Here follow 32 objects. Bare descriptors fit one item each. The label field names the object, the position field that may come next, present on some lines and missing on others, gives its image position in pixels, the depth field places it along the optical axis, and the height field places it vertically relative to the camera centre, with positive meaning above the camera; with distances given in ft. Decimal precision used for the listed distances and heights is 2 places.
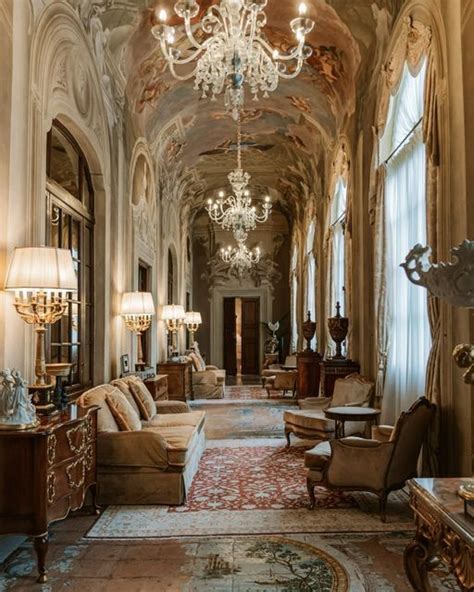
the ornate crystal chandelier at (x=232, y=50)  15.79 +8.56
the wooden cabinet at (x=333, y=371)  27.91 -2.12
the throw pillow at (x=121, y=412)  18.51 -2.79
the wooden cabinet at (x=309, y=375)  37.42 -3.13
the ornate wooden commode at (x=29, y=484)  12.13 -3.40
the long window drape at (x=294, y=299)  59.82 +3.28
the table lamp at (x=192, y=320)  53.57 +0.81
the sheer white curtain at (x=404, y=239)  19.65 +3.41
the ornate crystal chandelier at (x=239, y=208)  40.60 +9.35
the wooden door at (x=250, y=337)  71.36 -1.10
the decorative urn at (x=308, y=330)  40.29 -0.12
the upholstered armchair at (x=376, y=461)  15.76 -3.91
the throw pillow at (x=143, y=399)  22.35 -2.89
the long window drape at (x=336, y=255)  35.22 +4.71
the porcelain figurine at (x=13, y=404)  12.08 -1.64
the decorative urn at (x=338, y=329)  29.07 -0.04
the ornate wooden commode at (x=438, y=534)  7.27 -2.92
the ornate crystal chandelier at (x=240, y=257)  52.42 +7.14
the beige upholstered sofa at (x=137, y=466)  17.43 -4.29
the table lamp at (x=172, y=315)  40.70 +0.97
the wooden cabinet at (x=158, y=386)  29.71 -3.24
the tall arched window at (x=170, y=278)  49.49 +4.46
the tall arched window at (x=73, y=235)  19.74 +3.60
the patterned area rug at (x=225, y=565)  11.68 -5.38
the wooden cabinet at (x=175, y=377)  39.29 -3.45
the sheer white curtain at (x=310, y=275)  47.96 +4.65
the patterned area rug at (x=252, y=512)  15.17 -5.47
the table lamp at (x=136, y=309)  25.86 +0.89
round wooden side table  20.68 -3.17
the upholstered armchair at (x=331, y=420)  23.54 -3.79
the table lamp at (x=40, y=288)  13.56 +1.00
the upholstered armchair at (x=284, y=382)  46.01 -4.41
